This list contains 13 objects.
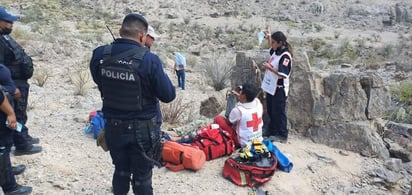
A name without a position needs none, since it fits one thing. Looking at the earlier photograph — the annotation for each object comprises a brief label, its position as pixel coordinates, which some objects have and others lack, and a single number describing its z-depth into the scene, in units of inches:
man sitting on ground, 231.0
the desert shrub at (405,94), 446.1
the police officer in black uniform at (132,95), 149.4
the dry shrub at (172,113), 294.7
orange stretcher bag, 216.8
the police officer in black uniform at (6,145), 169.0
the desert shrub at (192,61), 635.7
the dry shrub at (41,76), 410.0
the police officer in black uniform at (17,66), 199.3
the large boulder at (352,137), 265.4
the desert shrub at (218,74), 486.6
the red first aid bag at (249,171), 212.4
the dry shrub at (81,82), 391.2
